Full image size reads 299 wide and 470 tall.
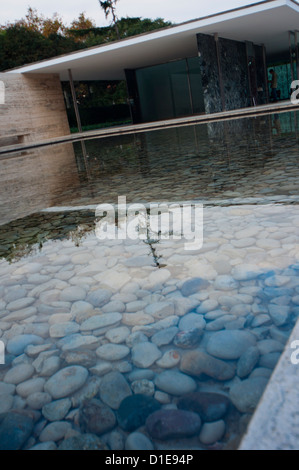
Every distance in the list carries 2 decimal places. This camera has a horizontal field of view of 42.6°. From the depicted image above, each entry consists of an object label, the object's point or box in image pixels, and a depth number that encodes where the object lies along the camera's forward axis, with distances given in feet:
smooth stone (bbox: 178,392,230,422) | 3.19
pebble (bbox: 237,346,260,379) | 3.65
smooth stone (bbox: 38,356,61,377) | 4.13
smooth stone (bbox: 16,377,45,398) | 3.88
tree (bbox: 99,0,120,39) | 101.55
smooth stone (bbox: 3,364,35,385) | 4.09
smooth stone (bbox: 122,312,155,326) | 4.81
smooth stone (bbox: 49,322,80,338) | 4.85
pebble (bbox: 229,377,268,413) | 3.23
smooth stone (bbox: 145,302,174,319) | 4.92
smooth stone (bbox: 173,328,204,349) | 4.23
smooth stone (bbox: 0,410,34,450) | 3.22
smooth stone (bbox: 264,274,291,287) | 5.15
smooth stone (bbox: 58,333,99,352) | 4.52
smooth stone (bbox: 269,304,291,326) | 4.31
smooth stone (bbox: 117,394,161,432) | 3.25
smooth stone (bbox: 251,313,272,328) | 4.34
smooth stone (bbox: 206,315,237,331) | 4.44
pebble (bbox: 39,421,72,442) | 3.23
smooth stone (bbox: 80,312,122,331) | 4.88
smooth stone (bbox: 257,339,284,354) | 3.87
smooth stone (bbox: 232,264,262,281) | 5.51
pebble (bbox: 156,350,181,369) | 3.96
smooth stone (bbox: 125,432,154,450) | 2.99
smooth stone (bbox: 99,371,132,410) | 3.57
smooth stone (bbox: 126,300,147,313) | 5.16
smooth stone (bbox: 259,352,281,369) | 3.67
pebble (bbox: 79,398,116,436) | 3.26
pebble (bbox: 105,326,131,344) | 4.52
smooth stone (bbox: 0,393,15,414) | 3.69
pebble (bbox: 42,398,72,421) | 3.49
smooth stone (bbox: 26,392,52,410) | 3.67
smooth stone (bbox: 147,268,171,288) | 5.84
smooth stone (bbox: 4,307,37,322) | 5.44
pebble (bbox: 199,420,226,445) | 2.94
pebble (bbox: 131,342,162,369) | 4.04
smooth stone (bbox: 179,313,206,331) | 4.53
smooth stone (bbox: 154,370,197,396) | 3.56
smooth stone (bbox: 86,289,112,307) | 5.51
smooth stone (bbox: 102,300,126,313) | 5.23
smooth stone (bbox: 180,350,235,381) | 3.70
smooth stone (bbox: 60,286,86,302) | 5.77
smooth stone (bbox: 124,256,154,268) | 6.63
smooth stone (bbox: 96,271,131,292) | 5.94
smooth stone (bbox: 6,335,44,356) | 4.64
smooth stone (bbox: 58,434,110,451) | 3.06
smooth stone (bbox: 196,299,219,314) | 4.86
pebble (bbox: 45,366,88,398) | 3.80
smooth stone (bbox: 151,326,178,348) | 4.34
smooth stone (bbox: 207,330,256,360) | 3.95
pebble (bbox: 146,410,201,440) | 3.05
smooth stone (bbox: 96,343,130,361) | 4.22
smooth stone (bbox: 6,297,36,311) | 5.76
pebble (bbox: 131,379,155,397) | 3.61
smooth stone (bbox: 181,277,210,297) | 5.38
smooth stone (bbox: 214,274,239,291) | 5.32
